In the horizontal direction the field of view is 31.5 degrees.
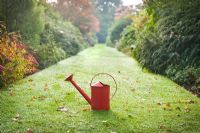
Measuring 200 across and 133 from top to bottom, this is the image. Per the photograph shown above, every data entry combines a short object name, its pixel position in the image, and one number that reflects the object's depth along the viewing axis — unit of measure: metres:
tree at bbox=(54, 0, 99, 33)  34.69
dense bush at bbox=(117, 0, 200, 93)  9.94
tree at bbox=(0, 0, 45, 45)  12.42
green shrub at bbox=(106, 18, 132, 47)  38.20
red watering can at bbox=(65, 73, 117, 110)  6.62
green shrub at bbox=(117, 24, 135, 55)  24.80
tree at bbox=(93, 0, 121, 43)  70.12
